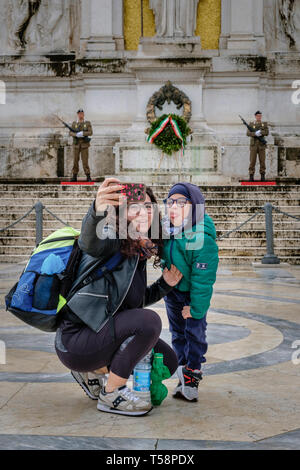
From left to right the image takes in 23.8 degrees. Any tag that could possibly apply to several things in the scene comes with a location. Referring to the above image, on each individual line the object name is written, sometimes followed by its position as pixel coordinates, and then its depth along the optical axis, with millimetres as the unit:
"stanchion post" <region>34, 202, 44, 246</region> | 12805
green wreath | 17688
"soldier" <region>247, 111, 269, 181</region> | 17641
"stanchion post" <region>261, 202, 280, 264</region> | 12406
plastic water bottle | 3927
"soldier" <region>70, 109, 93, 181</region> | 17625
